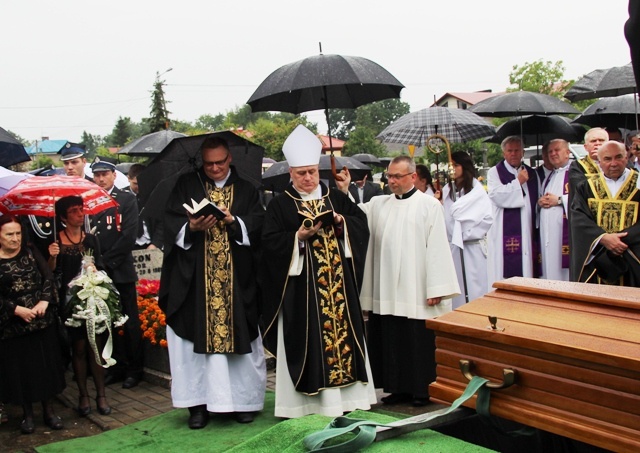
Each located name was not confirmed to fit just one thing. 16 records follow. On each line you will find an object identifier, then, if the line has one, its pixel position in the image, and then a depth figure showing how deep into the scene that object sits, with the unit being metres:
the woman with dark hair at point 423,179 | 7.89
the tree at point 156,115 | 45.02
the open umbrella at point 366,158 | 19.14
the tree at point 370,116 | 96.47
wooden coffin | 1.68
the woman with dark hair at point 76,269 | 6.00
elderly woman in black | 5.53
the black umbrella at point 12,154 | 6.92
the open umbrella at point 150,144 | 9.10
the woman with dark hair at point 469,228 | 7.30
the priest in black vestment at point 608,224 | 6.05
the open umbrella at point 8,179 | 6.20
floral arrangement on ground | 7.09
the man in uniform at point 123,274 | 6.93
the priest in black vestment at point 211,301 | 5.62
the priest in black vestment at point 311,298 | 5.44
